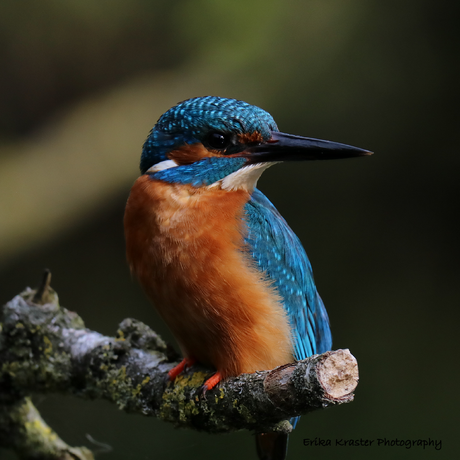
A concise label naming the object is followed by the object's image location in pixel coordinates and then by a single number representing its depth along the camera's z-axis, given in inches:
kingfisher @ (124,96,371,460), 130.7
